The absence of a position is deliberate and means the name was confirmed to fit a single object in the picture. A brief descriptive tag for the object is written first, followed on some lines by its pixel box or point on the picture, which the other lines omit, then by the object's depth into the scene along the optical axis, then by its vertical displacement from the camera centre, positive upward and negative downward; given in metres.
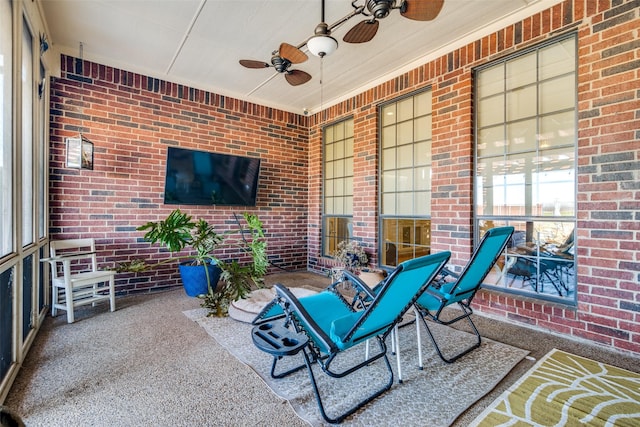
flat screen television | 4.26 +0.48
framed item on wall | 3.36 +0.64
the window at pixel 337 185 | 5.07 +0.45
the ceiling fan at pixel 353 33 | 2.03 +1.35
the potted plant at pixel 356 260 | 4.23 -0.70
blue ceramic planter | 3.86 -0.85
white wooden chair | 2.98 -0.68
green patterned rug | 1.63 -1.09
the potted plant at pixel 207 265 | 3.27 -0.64
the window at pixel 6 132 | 1.95 +0.51
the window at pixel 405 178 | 3.89 +0.43
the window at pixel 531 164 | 2.76 +0.46
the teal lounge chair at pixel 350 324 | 1.68 -0.68
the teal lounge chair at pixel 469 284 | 2.33 -0.58
